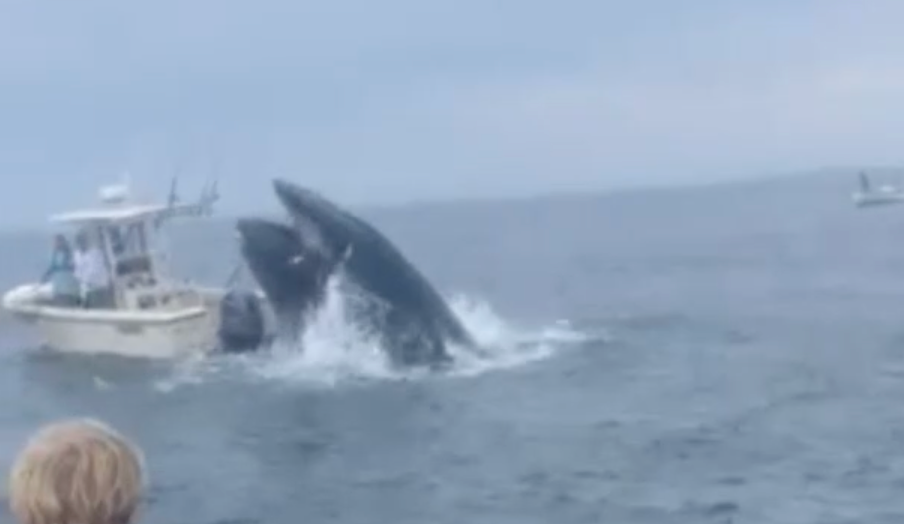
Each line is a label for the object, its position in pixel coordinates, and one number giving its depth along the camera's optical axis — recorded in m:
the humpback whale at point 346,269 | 43.12
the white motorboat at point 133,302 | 46.28
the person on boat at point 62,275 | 48.72
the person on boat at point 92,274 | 48.12
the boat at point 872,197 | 184.74
